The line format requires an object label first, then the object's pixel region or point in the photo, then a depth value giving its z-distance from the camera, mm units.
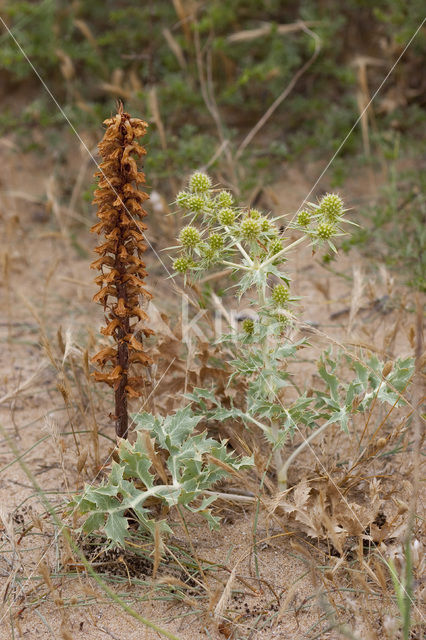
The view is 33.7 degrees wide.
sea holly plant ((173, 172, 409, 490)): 2062
